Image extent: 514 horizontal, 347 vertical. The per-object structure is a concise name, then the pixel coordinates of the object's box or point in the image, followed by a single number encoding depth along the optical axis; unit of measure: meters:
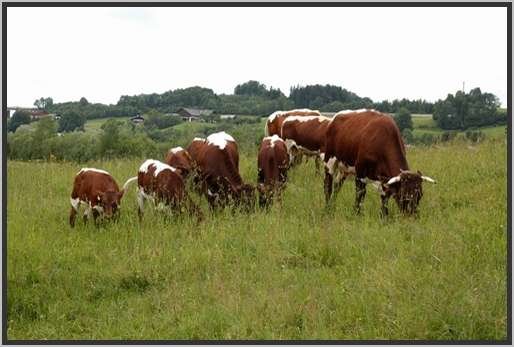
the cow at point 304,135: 27.72
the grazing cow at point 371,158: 17.73
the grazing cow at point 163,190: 19.05
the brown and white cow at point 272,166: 21.61
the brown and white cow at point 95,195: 18.98
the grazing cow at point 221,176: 20.27
